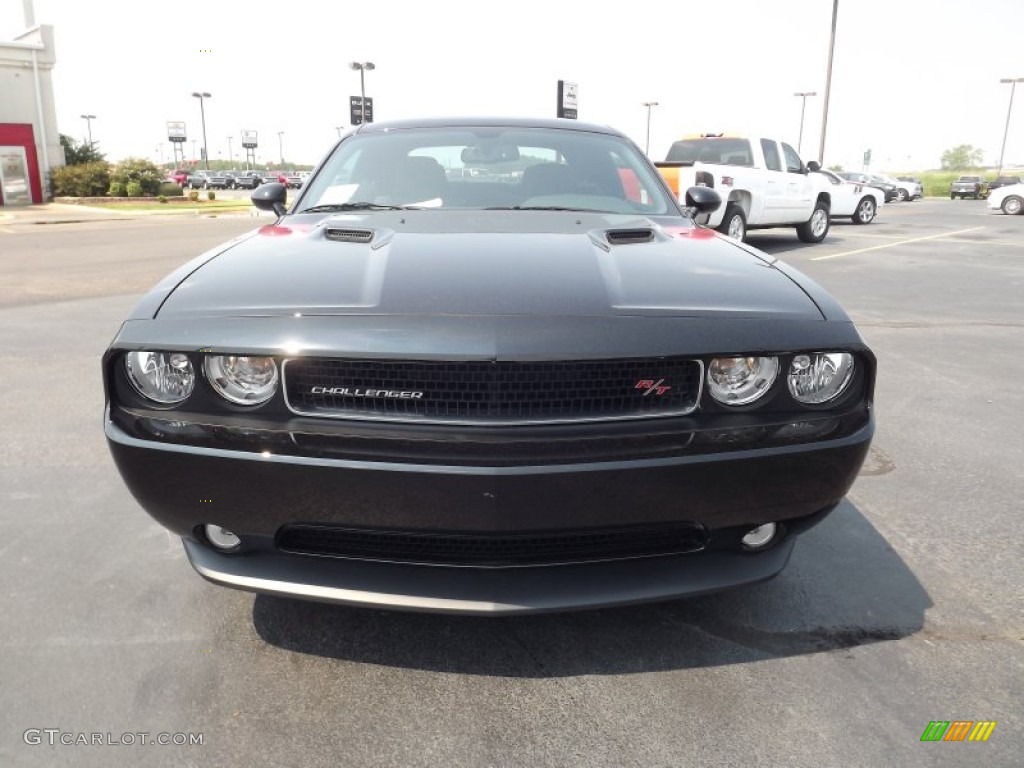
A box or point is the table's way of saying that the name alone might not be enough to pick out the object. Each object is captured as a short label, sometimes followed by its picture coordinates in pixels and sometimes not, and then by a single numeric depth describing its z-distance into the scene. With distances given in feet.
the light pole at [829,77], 99.36
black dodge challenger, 6.08
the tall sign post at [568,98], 82.07
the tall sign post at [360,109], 98.63
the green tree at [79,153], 120.67
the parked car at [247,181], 215.92
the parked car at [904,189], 133.90
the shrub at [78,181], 112.16
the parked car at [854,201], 66.39
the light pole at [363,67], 128.88
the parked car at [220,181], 218.73
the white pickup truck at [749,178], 39.37
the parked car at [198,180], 213.87
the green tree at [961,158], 442.50
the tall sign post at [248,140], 324.80
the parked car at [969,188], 160.31
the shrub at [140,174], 118.62
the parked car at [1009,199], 87.35
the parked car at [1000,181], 174.05
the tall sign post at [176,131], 251.39
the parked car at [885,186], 126.82
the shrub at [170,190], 124.77
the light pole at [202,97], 225.76
